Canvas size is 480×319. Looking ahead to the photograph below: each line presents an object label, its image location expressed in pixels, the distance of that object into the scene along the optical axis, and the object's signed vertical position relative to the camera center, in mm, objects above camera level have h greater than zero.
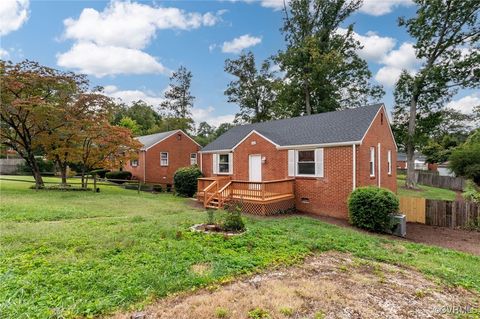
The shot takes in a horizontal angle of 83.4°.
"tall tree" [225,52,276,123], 33656 +9906
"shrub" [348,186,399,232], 9798 -1647
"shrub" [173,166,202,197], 17469 -1130
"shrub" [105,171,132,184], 25922 -967
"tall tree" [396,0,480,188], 20812 +8691
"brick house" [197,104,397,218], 11883 +5
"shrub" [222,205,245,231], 7270 -1559
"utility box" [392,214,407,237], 9742 -2240
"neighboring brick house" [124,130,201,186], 23938 +702
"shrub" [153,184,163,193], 20984 -1892
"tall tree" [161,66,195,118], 40406 +10379
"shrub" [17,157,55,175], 29717 -184
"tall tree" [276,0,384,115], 26953 +10484
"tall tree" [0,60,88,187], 14359 +3494
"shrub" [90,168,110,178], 28548 -753
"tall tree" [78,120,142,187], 16391 +1234
